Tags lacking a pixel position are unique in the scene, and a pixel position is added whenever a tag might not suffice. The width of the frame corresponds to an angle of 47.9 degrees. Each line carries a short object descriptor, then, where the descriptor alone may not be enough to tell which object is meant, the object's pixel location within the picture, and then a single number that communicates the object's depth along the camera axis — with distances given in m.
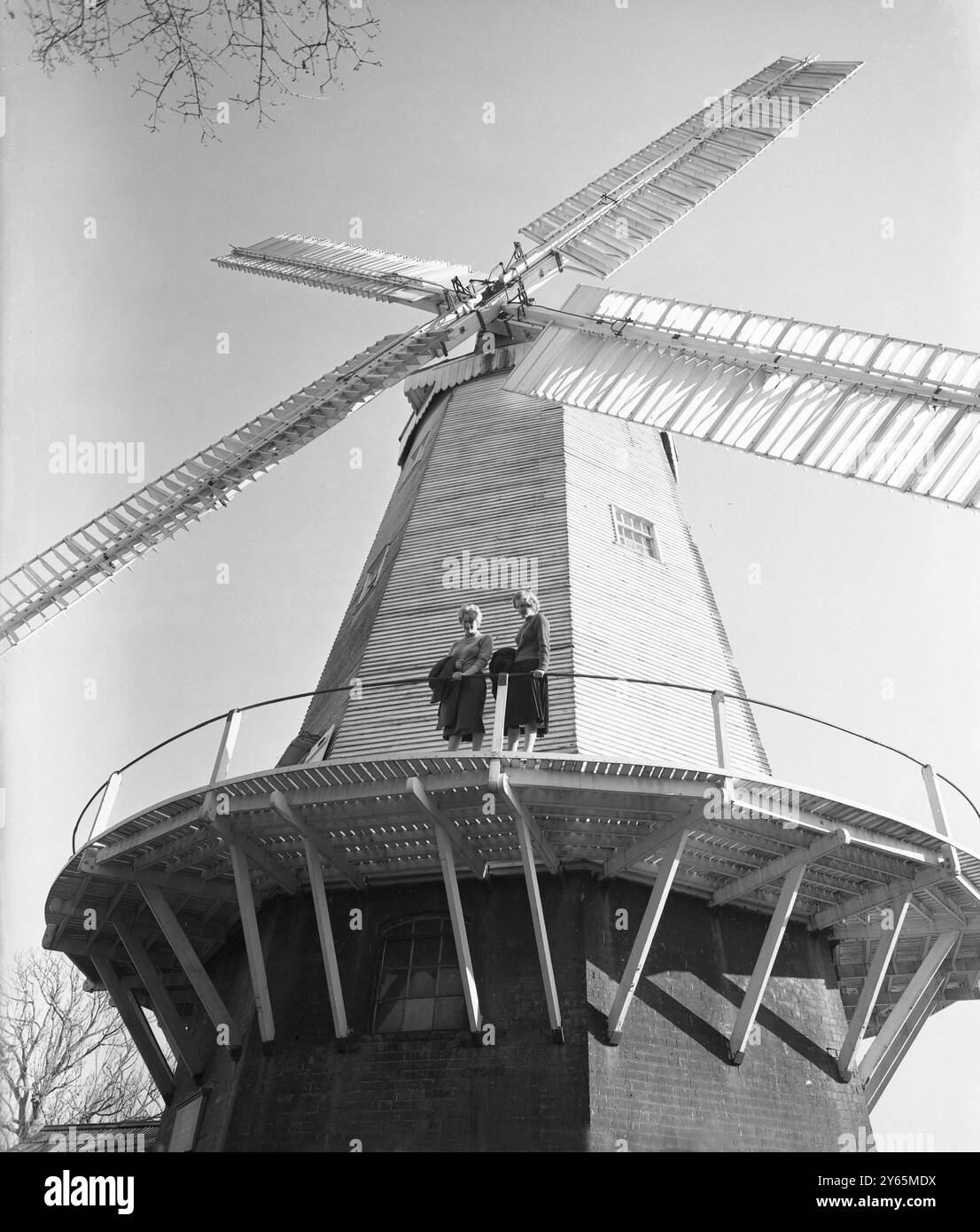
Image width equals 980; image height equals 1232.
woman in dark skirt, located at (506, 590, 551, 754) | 9.55
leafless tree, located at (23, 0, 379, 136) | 5.29
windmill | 9.20
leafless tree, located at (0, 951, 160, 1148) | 24.62
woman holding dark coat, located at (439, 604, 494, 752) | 9.63
